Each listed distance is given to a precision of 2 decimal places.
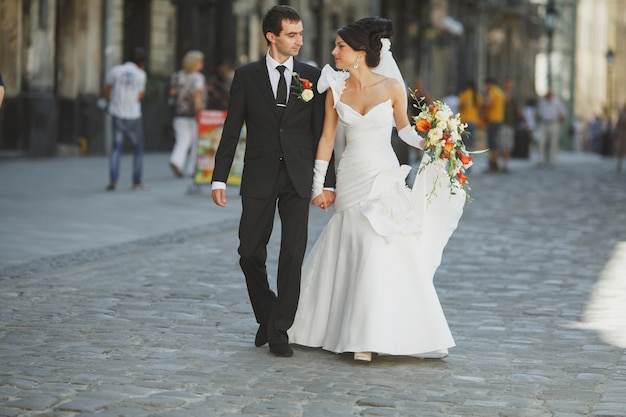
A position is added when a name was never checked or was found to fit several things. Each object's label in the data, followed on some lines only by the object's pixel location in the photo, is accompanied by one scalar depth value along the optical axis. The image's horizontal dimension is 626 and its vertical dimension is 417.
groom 7.00
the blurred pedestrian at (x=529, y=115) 38.09
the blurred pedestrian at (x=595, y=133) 61.14
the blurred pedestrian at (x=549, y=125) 31.11
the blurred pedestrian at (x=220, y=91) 21.03
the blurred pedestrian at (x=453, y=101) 31.51
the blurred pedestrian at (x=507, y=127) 28.17
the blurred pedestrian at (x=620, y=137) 32.12
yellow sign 17.31
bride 6.89
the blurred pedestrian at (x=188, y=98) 19.27
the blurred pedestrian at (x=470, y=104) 27.00
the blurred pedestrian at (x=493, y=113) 27.75
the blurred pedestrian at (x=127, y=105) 18.03
